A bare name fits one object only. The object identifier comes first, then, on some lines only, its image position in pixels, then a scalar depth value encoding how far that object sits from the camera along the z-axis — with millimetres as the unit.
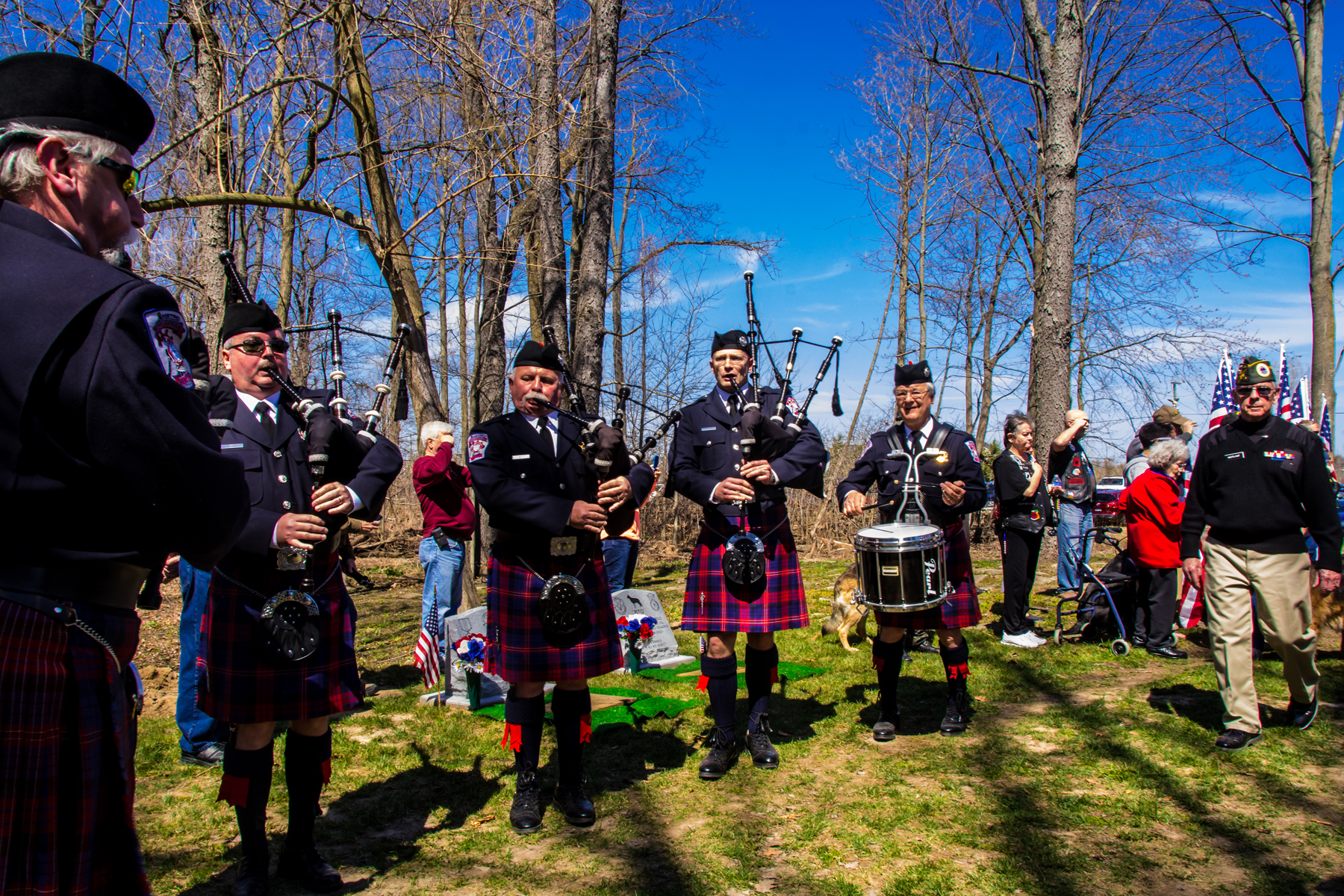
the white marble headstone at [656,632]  5711
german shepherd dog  6078
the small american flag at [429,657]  4930
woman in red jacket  5738
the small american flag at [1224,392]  9318
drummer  4008
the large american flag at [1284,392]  9078
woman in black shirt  6105
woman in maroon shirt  5473
